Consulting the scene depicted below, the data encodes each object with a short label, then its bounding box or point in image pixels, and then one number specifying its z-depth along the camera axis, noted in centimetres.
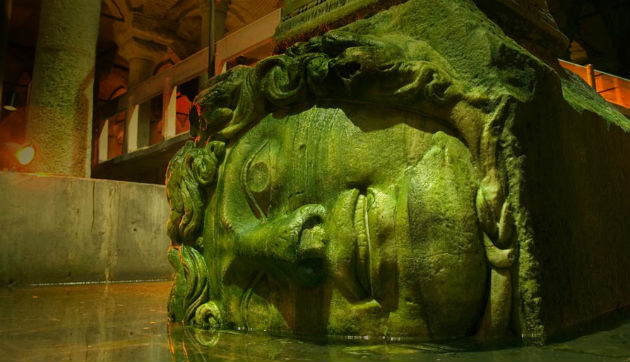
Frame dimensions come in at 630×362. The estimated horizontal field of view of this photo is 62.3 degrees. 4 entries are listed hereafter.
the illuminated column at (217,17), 970
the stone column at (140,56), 1023
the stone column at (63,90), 568
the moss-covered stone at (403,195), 163
